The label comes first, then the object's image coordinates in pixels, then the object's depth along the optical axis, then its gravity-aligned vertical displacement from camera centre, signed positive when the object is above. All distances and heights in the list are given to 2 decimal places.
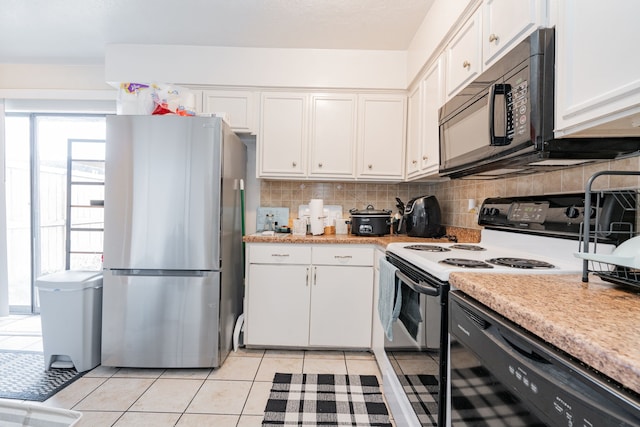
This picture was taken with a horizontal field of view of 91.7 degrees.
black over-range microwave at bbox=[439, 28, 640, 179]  1.01 +0.35
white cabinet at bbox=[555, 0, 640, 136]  0.75 +0.40
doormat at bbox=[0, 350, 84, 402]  1.81 -1.10
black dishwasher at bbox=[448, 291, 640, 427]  0.46 -0.32
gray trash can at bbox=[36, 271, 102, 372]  2.01 -0.74
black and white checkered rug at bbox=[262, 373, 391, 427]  1.61 -1.09
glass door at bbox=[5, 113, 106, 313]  3.05 +0.12
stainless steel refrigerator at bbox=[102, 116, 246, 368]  2.01 -0.22
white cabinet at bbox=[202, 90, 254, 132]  2.59 +0.87
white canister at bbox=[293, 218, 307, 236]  2.55 -0.14
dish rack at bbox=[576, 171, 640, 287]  0.75 -0.06
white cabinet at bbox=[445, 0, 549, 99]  1.08 +0.76
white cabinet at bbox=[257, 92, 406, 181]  2.59 +0.63
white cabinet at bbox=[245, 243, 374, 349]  2.32 -0.61
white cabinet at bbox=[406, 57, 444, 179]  1.98 +0.64
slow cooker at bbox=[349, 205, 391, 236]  2.50 -0.09
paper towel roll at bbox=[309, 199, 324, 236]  2.53 -0.04
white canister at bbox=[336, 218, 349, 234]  2.76 -0.13
